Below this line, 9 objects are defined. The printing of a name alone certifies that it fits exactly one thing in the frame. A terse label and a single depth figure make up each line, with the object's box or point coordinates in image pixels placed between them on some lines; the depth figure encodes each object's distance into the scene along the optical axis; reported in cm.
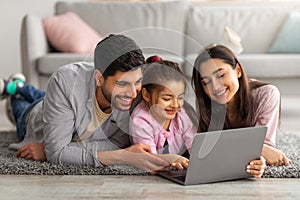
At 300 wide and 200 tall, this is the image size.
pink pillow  442
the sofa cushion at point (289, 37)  452
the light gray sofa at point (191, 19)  467
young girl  221
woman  234
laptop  209
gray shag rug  228
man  223
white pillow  411
